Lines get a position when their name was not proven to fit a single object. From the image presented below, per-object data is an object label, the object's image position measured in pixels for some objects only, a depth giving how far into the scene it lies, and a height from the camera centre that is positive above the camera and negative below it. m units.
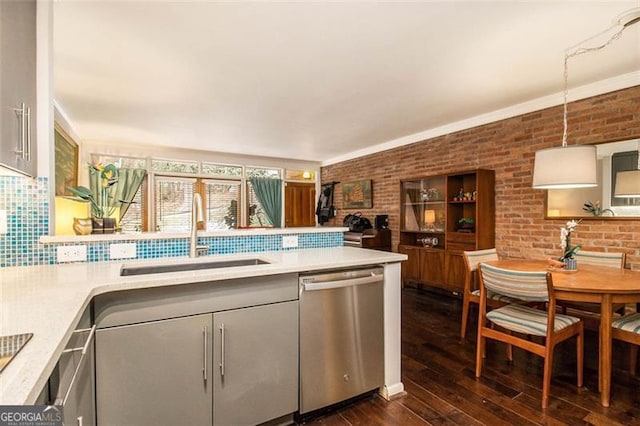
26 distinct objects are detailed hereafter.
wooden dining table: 1.91 -0.55
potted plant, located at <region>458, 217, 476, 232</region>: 4.12 -0.19
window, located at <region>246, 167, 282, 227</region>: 6.81 +0.10
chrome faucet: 1.91 -0.07
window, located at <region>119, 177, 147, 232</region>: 5.68 -0.05
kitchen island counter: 0.66 -0.32
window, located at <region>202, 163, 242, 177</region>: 6.39 +0.88
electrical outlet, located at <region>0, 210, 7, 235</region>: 1.57 -0.06
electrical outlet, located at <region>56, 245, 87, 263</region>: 1.70 -0.25
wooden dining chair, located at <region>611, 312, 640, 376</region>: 1.95 -0.77
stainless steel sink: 1.71 -0.34
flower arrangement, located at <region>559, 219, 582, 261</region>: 2.50 -0.30
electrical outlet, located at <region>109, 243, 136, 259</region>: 1.81 -0.24
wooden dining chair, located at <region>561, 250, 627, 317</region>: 2.67 -0.47
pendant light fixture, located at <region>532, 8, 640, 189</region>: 2.26 +0.35
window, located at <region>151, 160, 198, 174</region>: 5.91 +0.89
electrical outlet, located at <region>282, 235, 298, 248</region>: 2.38 -0.24
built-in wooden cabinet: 3.84 -0.19
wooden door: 7.27 +0.15
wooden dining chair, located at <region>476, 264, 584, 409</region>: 1.95 -0.76
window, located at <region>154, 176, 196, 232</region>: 5.91 +0.16
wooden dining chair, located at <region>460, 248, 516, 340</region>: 2.78 -0.78
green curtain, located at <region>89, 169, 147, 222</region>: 5.55 +0.47
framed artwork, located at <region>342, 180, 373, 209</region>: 6.06 +0.33
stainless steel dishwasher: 1.76 -0.77
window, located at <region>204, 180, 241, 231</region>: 6.40 +0.15
